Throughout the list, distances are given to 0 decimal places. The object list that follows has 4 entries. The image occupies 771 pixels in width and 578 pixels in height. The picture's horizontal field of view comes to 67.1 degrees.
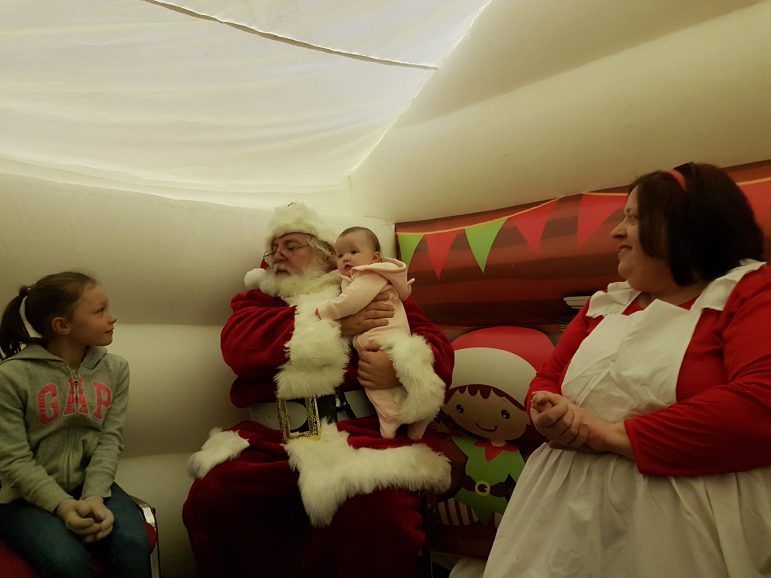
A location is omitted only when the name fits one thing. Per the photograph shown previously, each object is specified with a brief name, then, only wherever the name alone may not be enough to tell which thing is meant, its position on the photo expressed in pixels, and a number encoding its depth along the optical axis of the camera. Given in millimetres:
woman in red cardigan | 857
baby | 1414
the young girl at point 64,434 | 1126
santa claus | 1268
